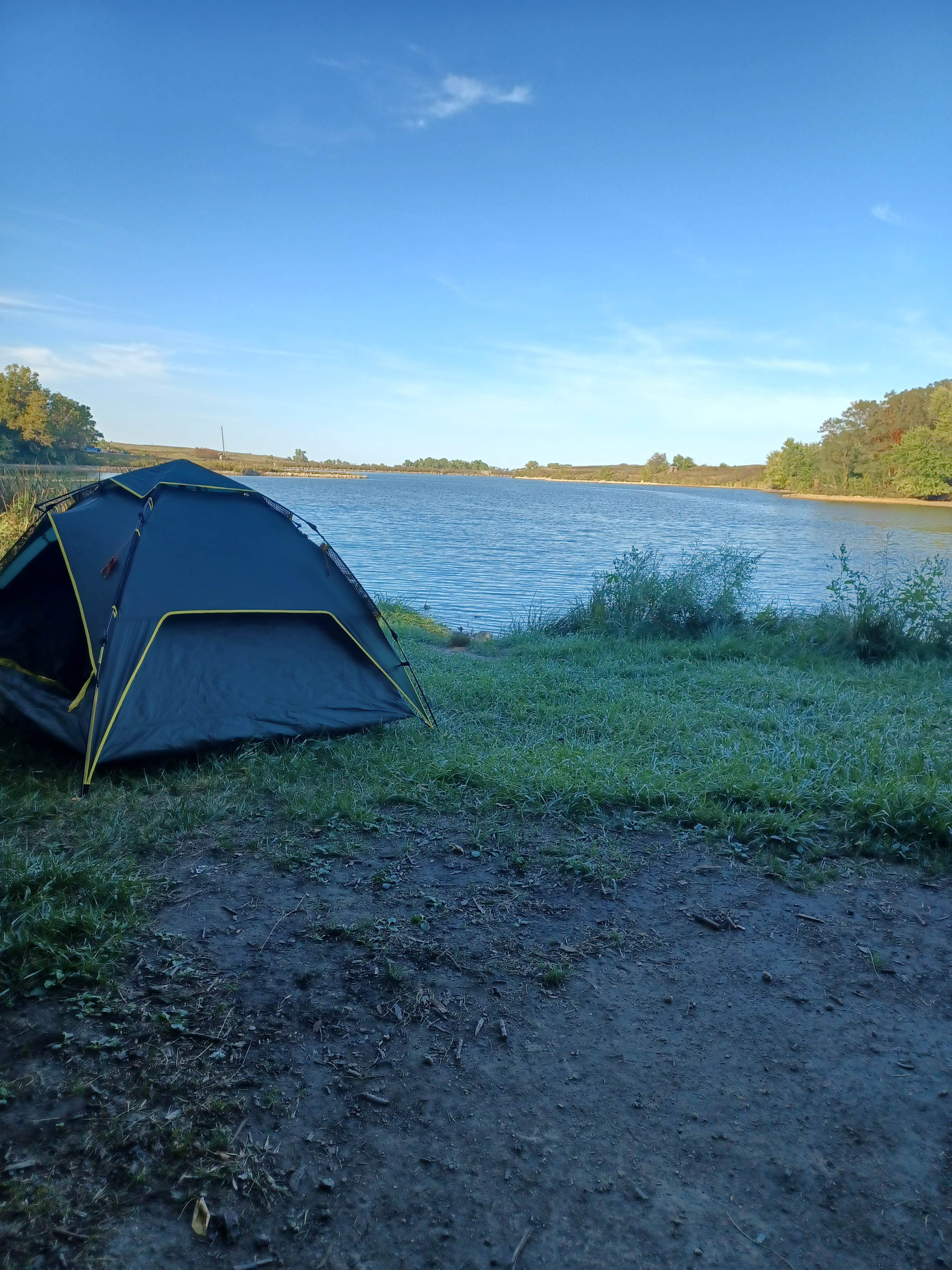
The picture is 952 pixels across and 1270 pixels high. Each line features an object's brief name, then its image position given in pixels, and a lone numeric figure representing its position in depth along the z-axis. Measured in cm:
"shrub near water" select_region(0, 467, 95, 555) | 1059
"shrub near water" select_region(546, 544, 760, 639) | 1007
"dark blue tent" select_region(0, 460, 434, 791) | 453
